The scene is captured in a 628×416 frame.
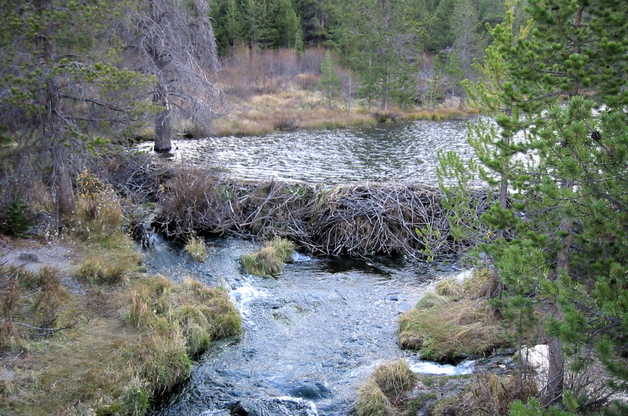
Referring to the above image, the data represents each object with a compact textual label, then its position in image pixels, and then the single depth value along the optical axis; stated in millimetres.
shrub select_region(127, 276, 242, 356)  8195
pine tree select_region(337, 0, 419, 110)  40844
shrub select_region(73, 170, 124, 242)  11948
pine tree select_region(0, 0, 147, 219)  7555
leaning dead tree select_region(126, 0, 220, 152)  18516
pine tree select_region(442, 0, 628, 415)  3848
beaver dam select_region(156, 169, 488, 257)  13336
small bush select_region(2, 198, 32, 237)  10957
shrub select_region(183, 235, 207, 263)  12172
